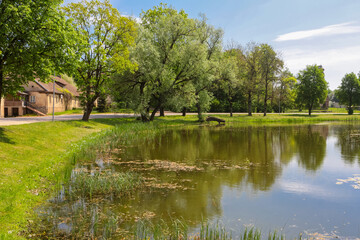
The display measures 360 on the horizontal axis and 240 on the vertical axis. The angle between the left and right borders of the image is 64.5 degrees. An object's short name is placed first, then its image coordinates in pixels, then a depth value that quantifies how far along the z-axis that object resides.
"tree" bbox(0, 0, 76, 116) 16.23
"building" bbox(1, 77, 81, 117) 48.43
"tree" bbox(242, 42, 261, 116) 62.48
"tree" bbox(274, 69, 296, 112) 69.52
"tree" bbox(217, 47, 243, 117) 50.97
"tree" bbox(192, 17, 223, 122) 45.50
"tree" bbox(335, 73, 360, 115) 89.19
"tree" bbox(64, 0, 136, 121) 33.00
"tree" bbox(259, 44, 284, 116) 63.78
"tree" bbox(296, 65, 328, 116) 76.25
